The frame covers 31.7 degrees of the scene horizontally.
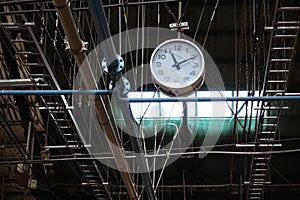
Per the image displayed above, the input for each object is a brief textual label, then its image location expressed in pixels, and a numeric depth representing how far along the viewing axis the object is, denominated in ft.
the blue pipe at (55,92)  20.48
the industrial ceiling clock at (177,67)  23.15
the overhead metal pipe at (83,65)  20.01
